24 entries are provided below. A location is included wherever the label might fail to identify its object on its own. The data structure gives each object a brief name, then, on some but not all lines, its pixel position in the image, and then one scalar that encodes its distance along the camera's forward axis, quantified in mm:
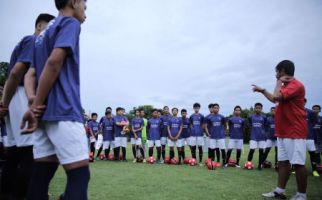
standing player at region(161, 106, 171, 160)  13242
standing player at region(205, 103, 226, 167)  11398
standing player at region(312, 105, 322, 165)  10042
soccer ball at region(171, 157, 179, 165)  11841
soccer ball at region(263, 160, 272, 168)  10703
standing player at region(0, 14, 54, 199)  2998
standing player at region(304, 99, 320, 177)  9109
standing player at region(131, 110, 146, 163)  13273
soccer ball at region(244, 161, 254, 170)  9938
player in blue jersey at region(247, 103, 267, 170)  10922
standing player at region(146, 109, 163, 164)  12959
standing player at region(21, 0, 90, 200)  2045
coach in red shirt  4750
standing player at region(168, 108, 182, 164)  12406
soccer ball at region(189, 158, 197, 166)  11162
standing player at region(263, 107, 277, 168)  11152
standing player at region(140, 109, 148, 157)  14810
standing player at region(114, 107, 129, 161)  13383
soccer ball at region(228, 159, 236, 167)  10883
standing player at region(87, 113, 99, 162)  13922
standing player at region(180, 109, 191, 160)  12914
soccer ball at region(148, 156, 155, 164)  11985
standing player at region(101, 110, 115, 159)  13797
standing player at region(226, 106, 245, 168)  11516
